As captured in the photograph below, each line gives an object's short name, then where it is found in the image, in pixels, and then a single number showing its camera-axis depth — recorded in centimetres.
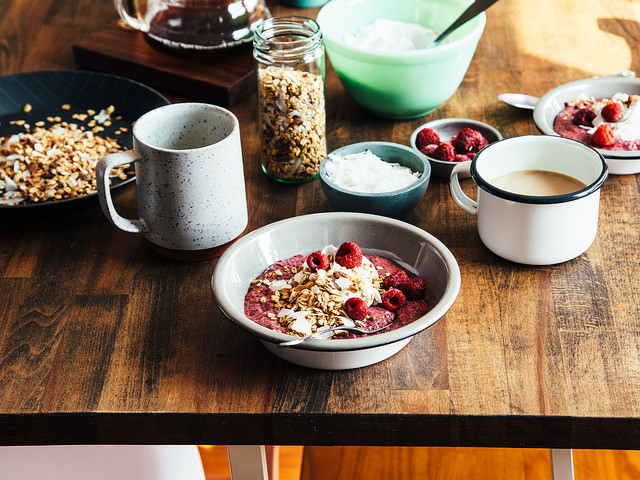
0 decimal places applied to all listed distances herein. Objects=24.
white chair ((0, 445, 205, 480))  104
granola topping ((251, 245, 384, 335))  87
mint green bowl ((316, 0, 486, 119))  127
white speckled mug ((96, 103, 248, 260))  97
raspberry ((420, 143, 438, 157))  122
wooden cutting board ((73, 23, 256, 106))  143
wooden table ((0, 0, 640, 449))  84
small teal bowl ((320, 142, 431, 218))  108
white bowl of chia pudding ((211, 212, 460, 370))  81
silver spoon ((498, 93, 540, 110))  136
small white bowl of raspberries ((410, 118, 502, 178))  120
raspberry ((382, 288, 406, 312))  91
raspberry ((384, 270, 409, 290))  94
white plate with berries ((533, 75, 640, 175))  118
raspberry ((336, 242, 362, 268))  94
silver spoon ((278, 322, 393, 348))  81
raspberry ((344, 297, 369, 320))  87
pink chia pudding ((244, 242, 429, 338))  88
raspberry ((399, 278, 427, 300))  92
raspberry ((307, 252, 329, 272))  94
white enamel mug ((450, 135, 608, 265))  97
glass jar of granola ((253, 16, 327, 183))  114
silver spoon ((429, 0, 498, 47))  127
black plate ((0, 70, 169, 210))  137
